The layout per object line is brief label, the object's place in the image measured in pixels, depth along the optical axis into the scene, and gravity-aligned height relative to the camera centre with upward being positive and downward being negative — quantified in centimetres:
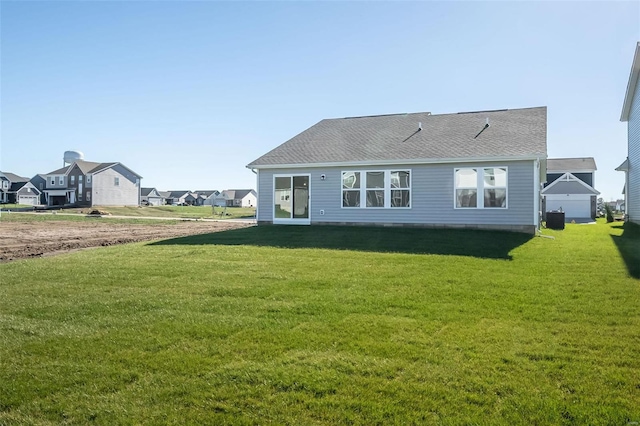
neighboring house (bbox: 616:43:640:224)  2017 +320
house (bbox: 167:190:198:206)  10744 +248
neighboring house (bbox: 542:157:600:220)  3578 +80
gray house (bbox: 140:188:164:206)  9176 +224
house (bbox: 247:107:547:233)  1537 +130
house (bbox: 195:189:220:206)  10914 +286
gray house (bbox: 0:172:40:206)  7300 +269
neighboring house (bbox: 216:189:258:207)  10738 +247
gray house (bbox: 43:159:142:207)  6200 +329
